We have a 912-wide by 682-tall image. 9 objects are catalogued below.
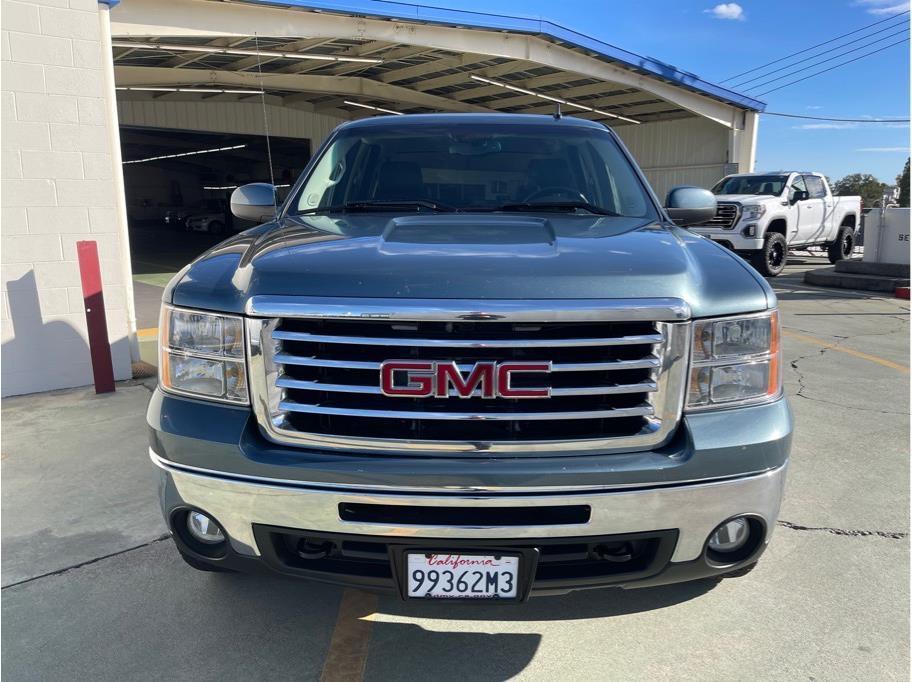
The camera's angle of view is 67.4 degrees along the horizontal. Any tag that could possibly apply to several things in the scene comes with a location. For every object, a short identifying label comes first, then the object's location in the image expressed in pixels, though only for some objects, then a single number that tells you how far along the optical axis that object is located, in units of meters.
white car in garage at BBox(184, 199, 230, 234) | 29.95
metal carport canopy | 11.59
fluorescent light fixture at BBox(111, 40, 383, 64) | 12.46
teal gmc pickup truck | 1.94
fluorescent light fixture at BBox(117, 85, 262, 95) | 18.43
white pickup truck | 12.83
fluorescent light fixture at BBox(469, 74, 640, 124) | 18.89
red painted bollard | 5.43
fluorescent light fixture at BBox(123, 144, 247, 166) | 29.88
